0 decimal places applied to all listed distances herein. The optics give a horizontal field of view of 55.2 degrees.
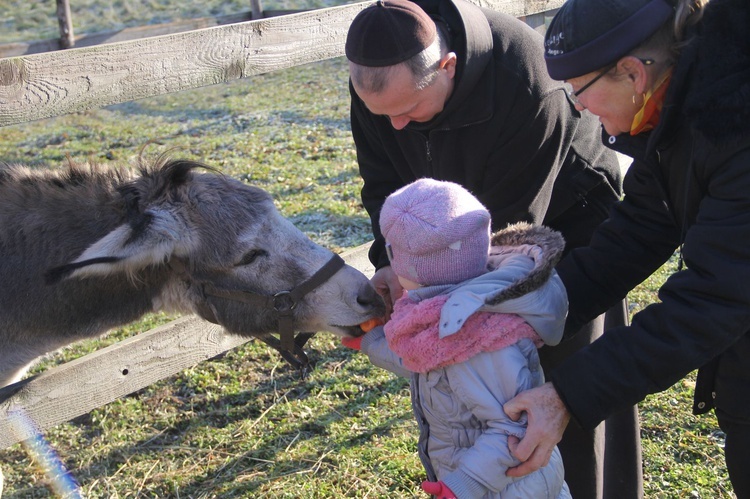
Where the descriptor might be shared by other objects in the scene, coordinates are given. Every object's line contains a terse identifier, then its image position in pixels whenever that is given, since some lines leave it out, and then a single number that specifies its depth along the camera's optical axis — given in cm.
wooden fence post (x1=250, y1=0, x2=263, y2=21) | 1349
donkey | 284
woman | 177
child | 203
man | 265
